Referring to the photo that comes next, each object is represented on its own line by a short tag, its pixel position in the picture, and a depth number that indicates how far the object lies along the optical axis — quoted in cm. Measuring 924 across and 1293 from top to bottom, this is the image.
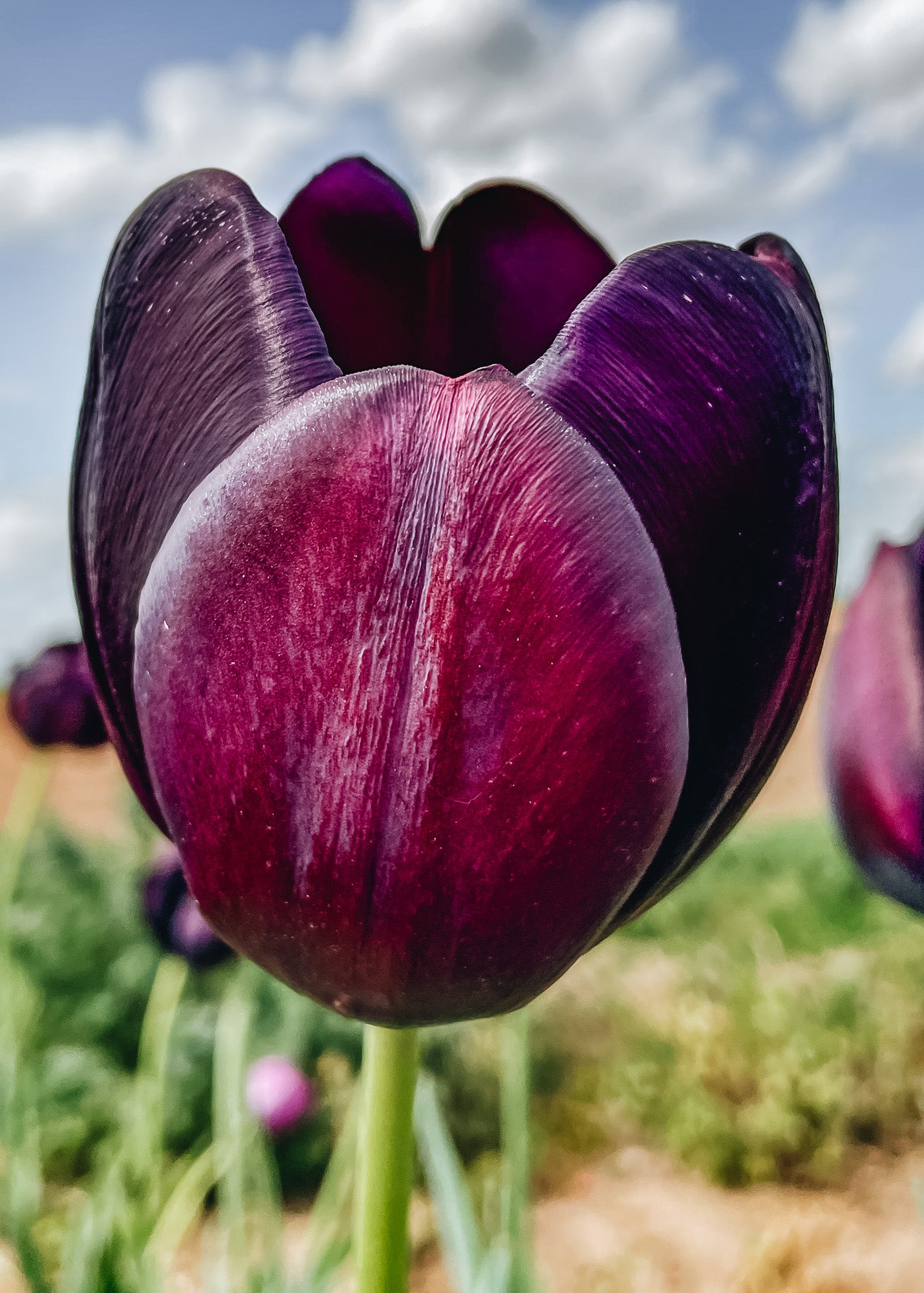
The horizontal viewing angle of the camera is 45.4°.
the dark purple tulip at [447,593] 7
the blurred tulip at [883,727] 14
